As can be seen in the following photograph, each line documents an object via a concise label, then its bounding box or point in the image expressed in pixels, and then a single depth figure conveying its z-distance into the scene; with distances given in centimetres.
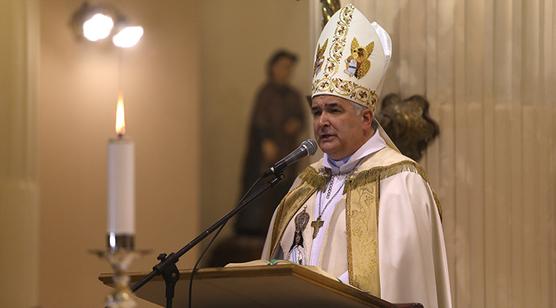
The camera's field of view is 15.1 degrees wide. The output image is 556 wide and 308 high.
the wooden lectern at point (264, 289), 536
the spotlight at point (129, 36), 1017
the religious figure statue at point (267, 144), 1020
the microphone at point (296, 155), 573
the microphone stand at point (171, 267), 547
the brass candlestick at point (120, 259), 355
